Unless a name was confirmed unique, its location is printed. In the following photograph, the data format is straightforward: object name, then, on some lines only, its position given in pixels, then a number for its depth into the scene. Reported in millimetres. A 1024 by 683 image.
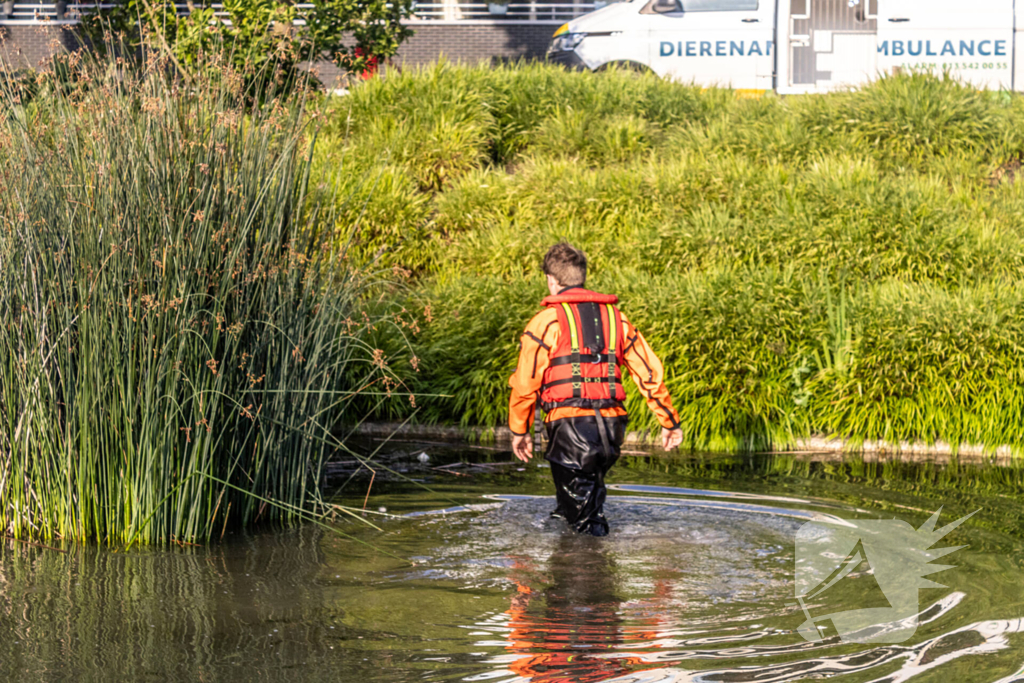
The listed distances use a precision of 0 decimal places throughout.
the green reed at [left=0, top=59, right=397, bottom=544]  11094
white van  33094
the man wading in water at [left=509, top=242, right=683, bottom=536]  11953
